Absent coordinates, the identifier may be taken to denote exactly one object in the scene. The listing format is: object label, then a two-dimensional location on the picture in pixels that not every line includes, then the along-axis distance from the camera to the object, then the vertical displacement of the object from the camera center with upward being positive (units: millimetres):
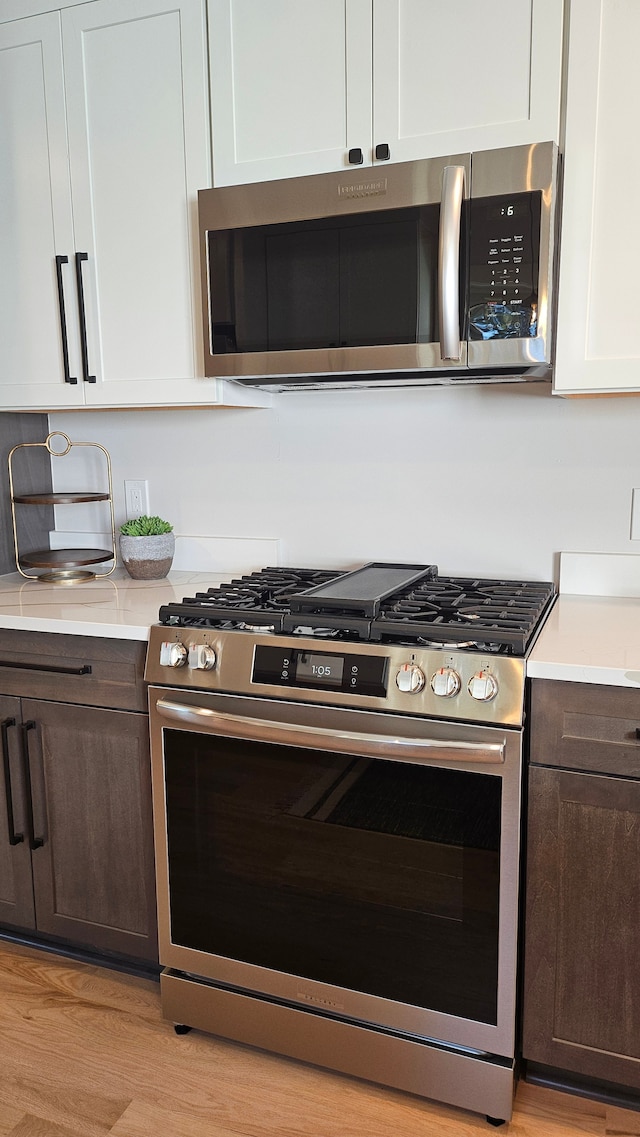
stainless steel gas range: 1513 -821
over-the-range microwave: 1655 +279
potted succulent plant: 2277 -387
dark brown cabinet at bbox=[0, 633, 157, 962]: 1884 -966
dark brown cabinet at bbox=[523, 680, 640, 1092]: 1456 -865
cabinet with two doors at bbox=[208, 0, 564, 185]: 1623 +667
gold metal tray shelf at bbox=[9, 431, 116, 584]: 2283 -423
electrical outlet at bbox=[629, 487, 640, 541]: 1947 -261
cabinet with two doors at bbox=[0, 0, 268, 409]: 1939 +510
